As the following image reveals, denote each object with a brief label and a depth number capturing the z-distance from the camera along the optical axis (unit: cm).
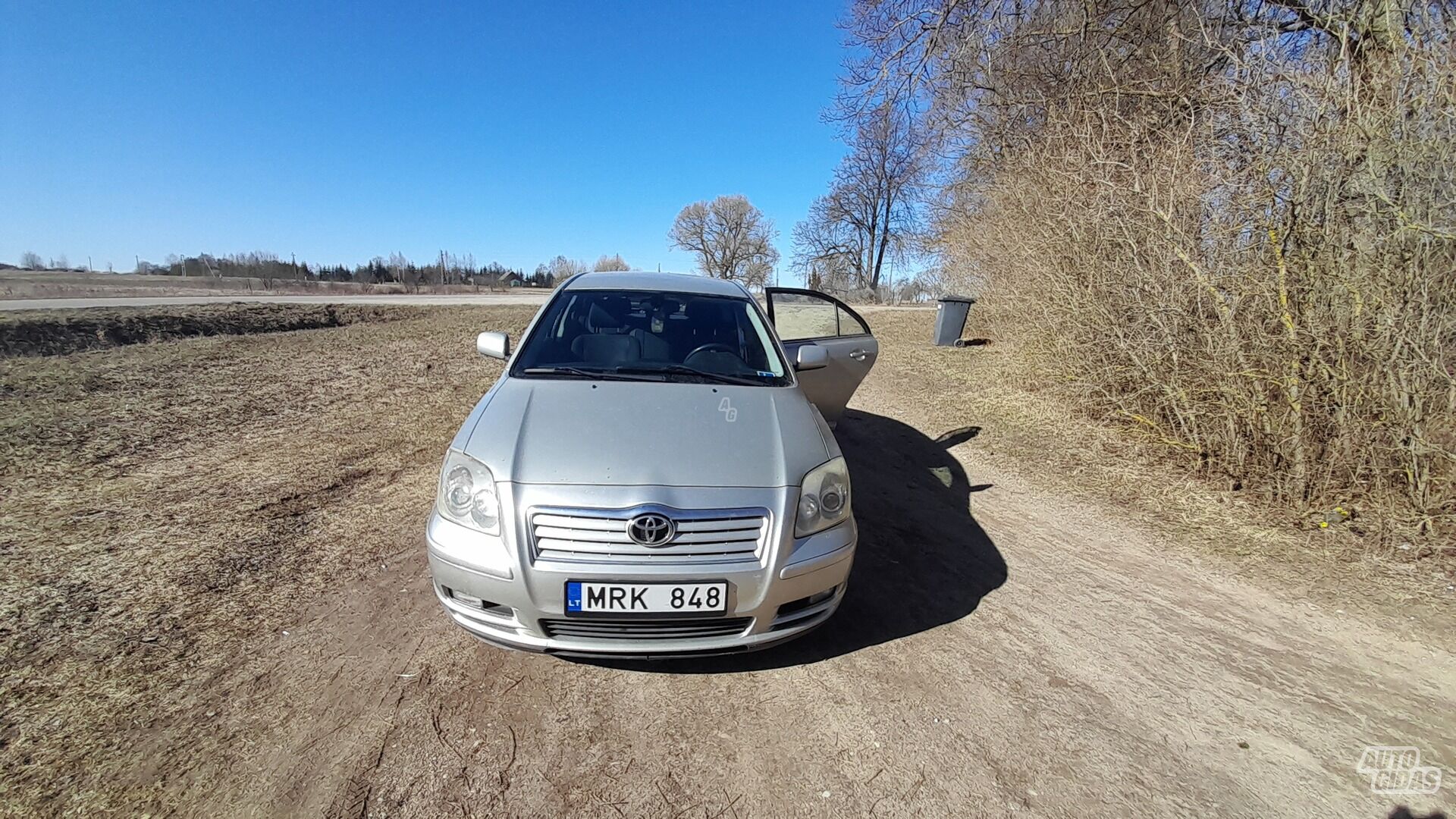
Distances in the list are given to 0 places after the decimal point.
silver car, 212
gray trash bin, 1204
